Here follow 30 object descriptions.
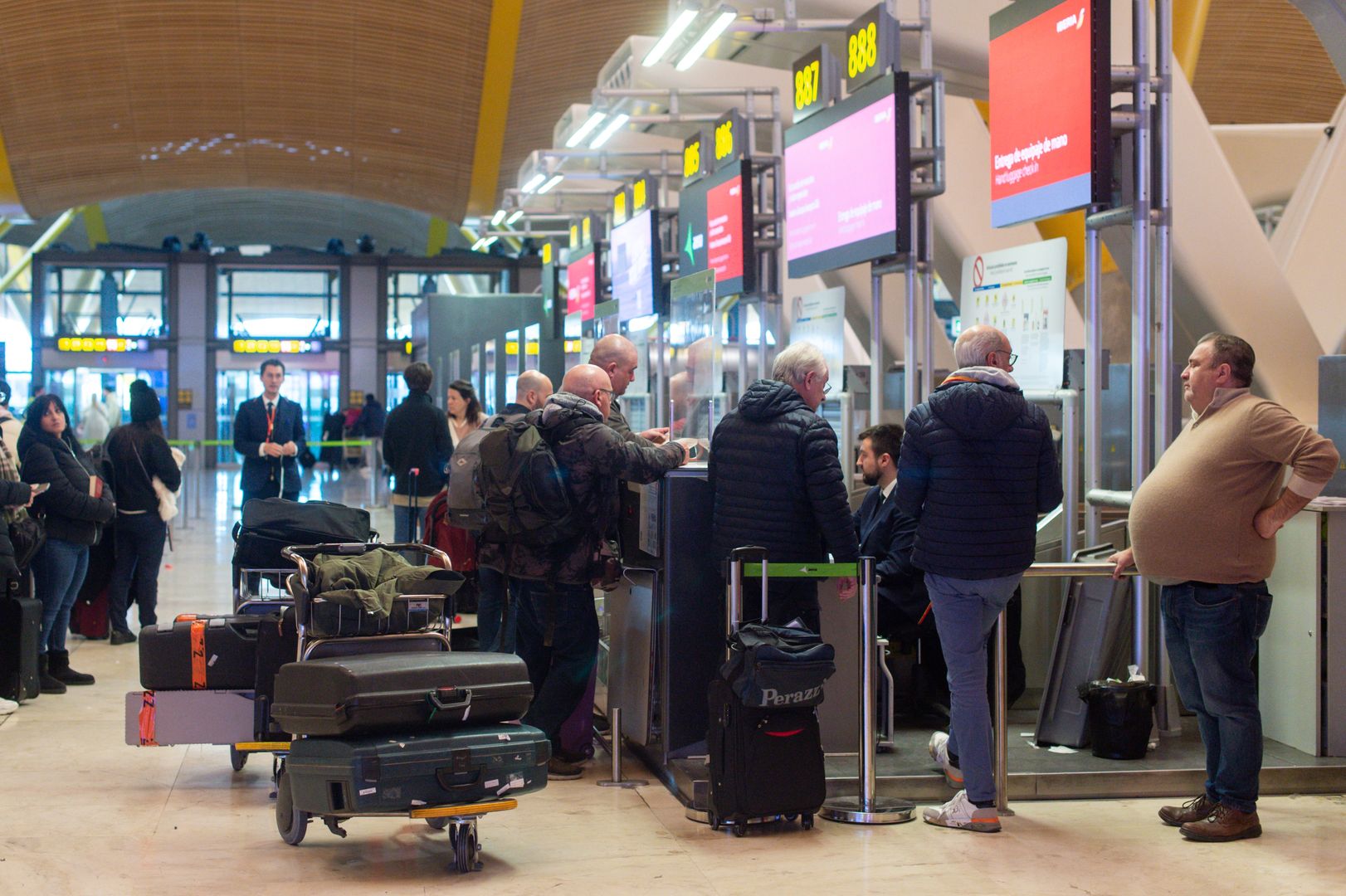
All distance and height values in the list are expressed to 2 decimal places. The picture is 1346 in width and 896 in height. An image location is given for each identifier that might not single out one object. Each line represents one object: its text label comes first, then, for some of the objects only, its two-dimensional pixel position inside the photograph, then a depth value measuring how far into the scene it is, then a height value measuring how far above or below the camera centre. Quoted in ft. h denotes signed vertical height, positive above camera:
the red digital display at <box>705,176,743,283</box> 30.83 +4.64
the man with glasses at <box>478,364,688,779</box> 17.53 -1.53
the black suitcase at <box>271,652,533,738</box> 13.32 -2.37
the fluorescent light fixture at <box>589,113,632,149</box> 38.37 +8.53
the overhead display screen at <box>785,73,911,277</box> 21.94 +4.25
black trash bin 17.29 -3.29
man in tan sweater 14.29 -1.02
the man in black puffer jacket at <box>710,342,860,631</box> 16.15 -0.49
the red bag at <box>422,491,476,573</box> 26.86 -1.84
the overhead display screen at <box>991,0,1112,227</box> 17.95 +4.35
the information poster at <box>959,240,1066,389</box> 19.38 +1.92
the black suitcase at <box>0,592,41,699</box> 21.24 -3.04
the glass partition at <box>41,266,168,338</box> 107.24 +10.39
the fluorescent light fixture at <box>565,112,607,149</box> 38.86 +8.58
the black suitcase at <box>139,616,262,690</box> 16.30 -2.42
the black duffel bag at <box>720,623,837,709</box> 14.52 -2.31
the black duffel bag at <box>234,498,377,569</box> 18.03 -1.12
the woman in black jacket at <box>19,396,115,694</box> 23.44 -1.15
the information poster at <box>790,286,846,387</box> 27.91 +2.33
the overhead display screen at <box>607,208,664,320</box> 38.37 +4.82
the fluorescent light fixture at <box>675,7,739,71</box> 26.43 +7.66
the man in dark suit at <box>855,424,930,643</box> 18.93 -1.36
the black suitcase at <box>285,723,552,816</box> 13.14 -3.05
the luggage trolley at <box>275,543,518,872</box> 14.56 -1.98
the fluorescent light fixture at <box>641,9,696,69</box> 26.99 +7.78
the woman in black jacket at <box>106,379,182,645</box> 26.94 -1.13
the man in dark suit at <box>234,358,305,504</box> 29.86 +0.06
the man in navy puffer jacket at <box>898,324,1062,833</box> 14.79 -0.69
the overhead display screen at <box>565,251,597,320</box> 48.65 +5.34
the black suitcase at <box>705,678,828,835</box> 14.71 -3.27
